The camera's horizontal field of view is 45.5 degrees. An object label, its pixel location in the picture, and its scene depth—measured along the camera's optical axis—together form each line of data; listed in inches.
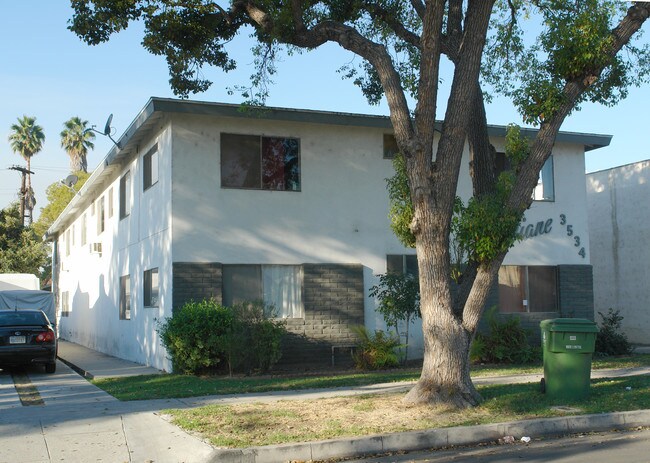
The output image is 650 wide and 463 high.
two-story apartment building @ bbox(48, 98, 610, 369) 670.5
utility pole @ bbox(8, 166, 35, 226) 1894.7
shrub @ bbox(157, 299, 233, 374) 612.2
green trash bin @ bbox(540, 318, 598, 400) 437.7
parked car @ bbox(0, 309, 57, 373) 683.4
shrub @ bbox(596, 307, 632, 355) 762.8
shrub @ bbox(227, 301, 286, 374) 616.1
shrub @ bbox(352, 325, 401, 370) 674.8
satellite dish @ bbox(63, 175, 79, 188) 1161.4
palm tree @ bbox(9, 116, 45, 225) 2329.1
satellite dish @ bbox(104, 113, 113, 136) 776.9
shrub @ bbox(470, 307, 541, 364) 709.9
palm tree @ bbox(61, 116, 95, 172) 2450.8
